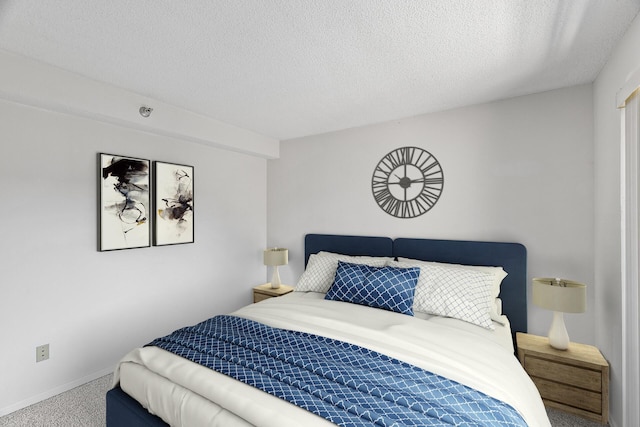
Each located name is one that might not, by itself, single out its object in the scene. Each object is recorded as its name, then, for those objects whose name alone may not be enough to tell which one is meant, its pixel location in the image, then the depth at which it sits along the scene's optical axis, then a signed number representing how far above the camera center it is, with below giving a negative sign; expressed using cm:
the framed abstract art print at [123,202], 253 +11
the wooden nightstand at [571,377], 192 -109
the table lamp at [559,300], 199 -59
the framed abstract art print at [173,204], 290 +10
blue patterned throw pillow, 231 -60
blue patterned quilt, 118 -77
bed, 129 -78
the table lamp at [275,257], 361 -52
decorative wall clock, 296 +32
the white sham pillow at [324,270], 292 -57
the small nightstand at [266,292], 356 -94
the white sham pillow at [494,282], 228 -56
